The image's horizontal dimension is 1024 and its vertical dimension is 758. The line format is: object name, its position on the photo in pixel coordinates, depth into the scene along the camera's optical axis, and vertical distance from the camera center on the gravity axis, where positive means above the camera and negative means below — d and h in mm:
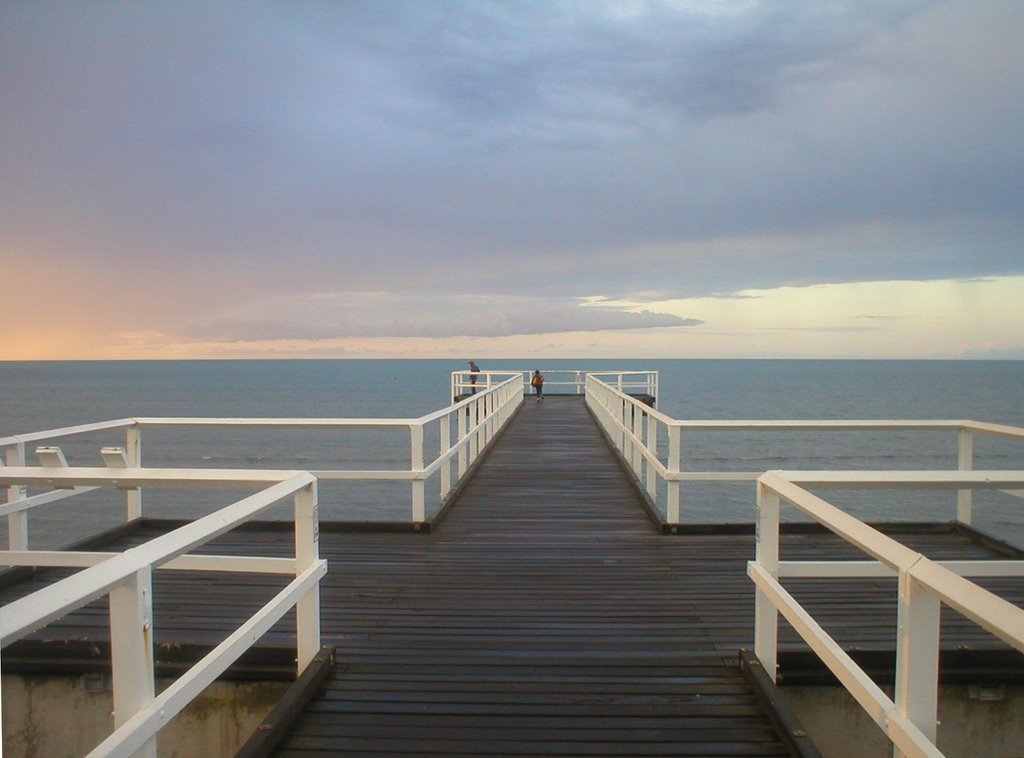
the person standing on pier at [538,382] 27797 -1400
